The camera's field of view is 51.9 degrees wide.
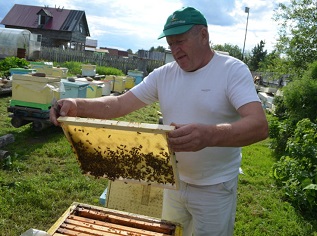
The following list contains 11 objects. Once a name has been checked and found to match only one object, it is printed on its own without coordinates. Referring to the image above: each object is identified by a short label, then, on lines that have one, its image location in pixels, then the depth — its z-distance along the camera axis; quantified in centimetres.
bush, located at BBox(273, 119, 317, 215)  439
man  199
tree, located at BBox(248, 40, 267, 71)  5131
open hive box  188
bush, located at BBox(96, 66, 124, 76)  1841
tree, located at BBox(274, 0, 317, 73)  1185
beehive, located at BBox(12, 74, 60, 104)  600
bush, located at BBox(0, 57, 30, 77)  1275
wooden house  3203
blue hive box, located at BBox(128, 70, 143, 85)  1483
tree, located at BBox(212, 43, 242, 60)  6145
